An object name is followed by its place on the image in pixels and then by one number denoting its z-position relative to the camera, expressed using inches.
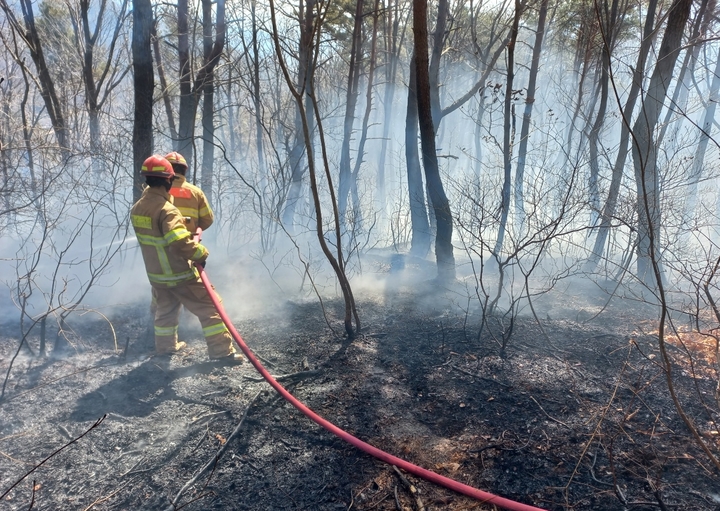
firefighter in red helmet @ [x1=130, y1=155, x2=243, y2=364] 155.2
